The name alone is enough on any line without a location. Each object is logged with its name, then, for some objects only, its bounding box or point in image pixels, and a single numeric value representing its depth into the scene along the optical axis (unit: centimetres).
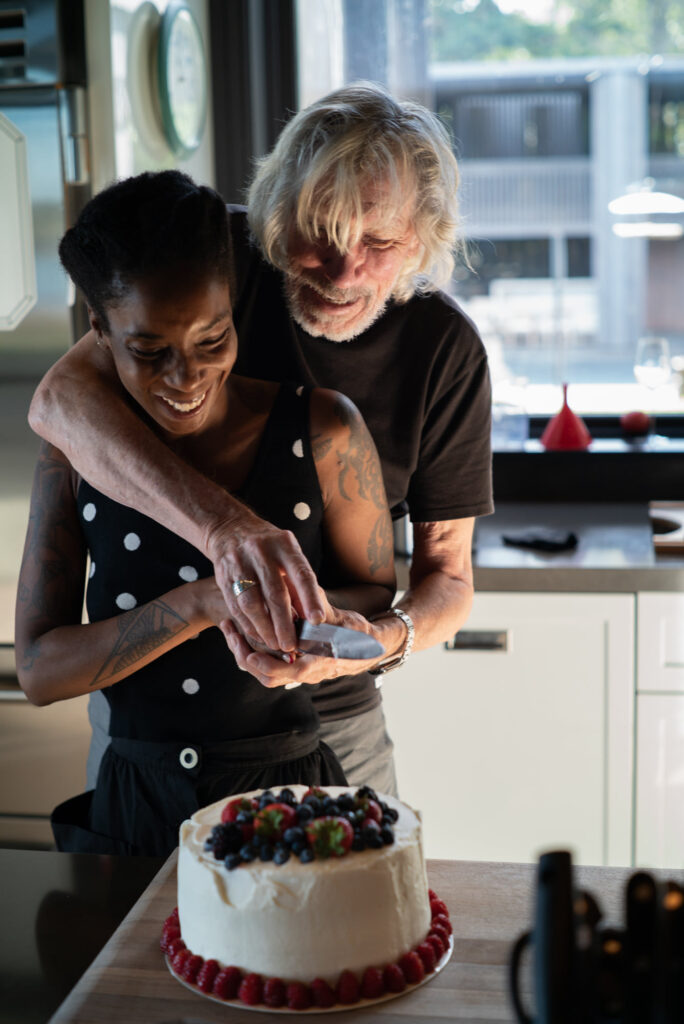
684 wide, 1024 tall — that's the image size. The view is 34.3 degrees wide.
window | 306
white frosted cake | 99
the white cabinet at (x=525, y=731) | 233
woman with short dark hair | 115
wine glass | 295
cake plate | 95
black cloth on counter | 245
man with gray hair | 111
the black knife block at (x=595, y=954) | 59
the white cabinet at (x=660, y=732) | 230
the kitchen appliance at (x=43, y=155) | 212
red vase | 290
